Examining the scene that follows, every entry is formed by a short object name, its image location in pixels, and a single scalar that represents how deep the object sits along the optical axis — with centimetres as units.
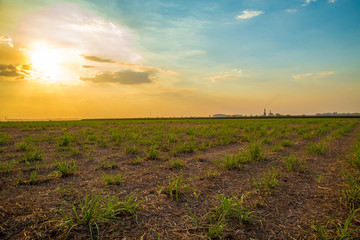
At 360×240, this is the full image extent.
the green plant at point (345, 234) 222
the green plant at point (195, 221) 252
